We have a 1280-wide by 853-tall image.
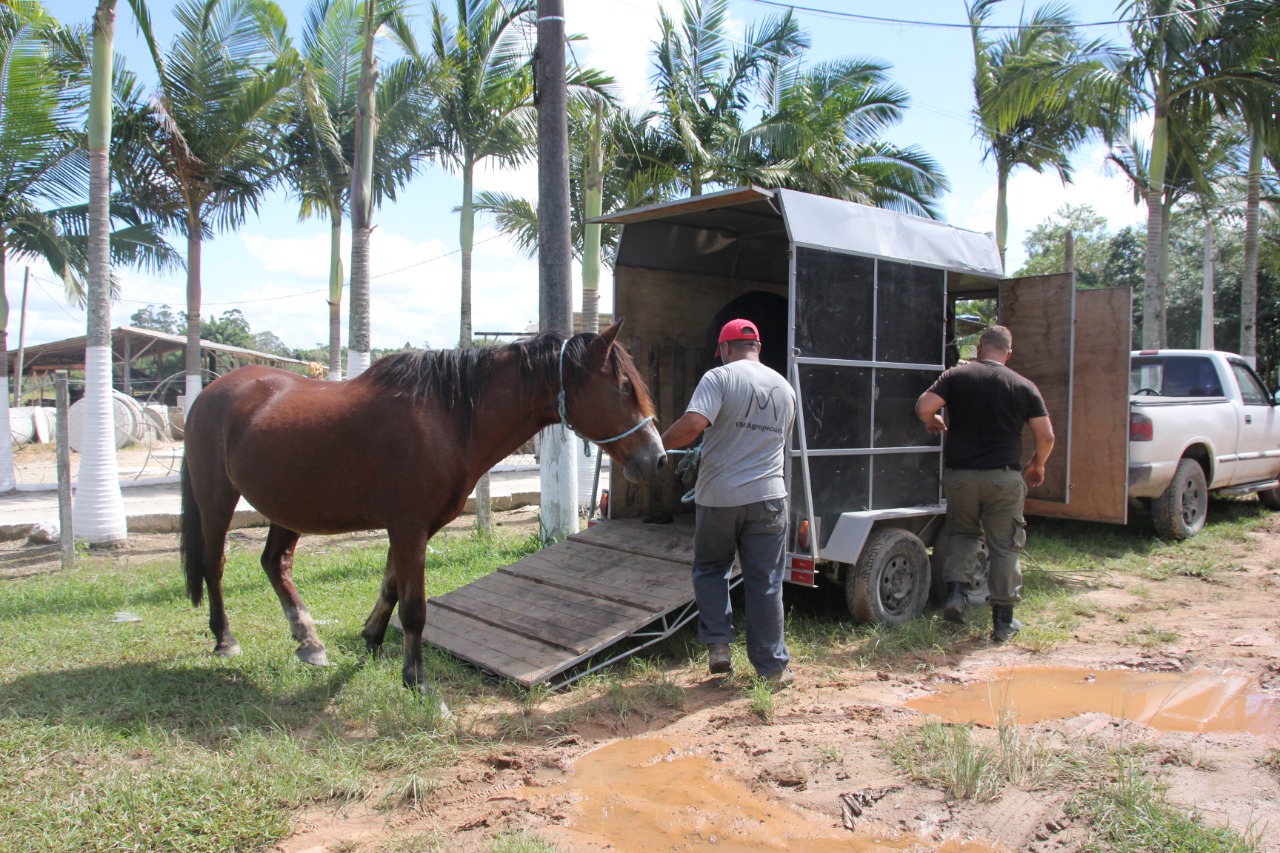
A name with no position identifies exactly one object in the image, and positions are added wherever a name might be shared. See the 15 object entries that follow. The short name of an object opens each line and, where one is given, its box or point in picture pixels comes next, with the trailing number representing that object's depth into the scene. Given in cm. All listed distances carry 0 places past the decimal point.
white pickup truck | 811
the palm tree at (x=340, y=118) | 1457
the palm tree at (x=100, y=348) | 872
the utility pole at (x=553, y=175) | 726
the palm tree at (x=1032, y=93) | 1344
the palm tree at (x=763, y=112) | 1428
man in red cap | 459
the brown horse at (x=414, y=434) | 446
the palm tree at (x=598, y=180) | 1255
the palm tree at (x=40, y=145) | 1141
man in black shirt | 552
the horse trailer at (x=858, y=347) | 546
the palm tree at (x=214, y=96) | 1291
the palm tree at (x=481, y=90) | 1397
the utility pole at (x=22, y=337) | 2481
